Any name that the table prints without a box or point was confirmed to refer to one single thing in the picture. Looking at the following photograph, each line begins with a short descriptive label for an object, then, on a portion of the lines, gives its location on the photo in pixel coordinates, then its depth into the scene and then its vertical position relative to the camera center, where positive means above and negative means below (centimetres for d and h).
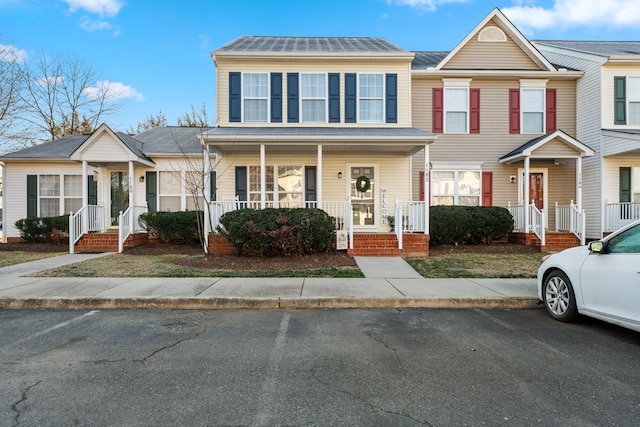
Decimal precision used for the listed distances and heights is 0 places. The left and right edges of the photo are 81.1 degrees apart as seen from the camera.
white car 438 -93
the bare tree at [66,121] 2675 +681
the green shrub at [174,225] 1371 -52
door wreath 1384 +96
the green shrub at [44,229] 1451 -68
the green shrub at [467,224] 1298 -51
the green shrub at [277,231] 1051 -59
